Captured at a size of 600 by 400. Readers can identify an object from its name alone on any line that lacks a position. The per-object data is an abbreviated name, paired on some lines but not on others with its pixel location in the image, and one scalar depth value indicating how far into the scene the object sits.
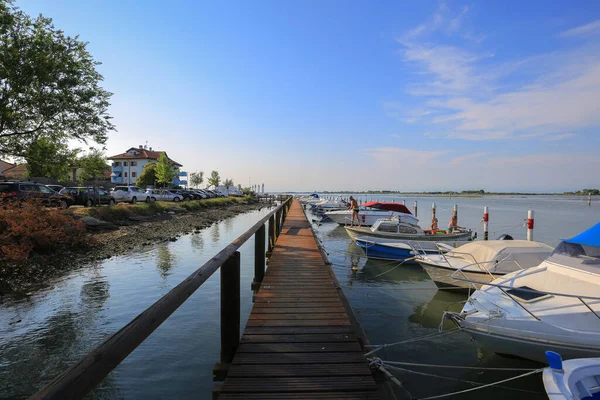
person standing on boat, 23.38
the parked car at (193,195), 44.69
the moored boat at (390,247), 14.24
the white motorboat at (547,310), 4.74
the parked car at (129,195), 30.17
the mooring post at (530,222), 13.84
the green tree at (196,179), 95.25
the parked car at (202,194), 49.34
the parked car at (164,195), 38.75
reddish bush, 11.16
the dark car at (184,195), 43.59
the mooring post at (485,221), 18.59
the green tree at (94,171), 57.52
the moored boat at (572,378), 3.13
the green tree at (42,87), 18.14
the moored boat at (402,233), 16.97
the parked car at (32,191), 18.00
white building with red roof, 78.38
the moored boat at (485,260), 9.04
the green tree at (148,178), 61.50
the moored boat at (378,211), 23.95
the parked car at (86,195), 24.03
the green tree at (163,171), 55.88
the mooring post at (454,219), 20.73
